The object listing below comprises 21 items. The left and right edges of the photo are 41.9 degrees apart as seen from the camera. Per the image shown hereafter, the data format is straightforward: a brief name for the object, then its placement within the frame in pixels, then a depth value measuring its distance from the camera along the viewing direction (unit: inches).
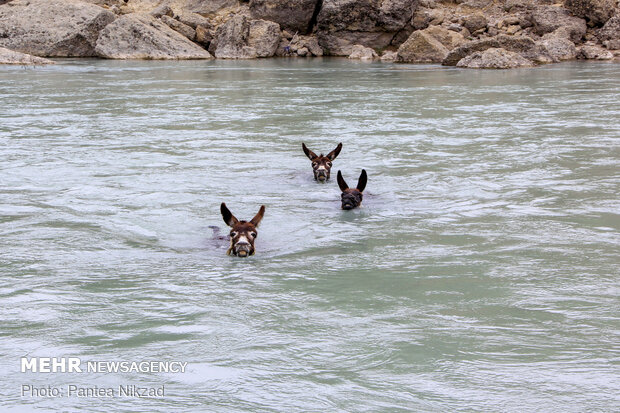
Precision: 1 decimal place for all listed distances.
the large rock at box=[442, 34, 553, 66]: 1130.7
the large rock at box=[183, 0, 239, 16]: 1681.8
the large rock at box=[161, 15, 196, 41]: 1460.4
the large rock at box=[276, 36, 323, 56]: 1471.5
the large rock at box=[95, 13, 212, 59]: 1322.6
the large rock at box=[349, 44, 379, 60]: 1396.4
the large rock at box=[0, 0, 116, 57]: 1342.3
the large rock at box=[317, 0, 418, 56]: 1408.7
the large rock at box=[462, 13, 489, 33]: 1382.9
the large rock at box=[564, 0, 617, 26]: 1306.6
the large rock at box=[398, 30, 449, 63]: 1223.5
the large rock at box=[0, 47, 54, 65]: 1184.8
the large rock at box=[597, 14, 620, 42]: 1277.1
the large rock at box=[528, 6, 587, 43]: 1310.3
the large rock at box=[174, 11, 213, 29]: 1501.0
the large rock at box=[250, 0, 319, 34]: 1510.8
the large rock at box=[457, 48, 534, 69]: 1071.6
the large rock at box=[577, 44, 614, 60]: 1224.2
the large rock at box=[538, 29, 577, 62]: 1206.9
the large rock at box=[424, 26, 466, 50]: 1284.4
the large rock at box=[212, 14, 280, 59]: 1407.5
